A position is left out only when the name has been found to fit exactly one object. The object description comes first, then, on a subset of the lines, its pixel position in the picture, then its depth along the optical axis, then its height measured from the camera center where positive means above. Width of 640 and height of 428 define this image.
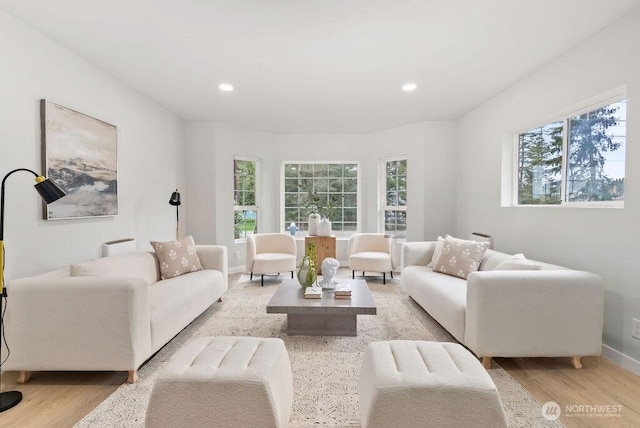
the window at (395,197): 5.88 +0.24
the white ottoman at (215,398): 1.45 -0.82
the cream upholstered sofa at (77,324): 2.10 -0.72
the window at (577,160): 2.61 +0.47
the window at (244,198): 5.85 +0.21
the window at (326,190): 6.44 +0.38
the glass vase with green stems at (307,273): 3.17 -0.59
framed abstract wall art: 2.68 +0.43
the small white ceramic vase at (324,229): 5.54 -0.31
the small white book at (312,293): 2.95 -0.74
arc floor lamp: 1.95 -0.10
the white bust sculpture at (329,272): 3.27 -0.60
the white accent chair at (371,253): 4.84 -0.65
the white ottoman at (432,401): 1.40 -0.79
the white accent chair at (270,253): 4.81 -0.67
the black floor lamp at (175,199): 4.35 +0.13
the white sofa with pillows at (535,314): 2.31 -0.71
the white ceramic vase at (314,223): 5.68 -0.22
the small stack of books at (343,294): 2.96 -0.74
